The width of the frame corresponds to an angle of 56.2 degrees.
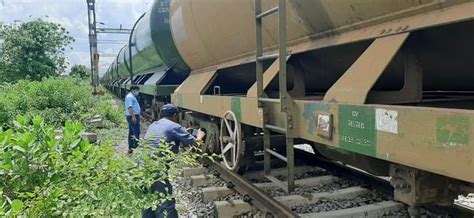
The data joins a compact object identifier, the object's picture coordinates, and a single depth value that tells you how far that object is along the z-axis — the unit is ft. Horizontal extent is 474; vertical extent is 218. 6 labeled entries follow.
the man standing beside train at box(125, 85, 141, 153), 32.60
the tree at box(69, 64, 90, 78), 221.25
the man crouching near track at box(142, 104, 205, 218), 13.74
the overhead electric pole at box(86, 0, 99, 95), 100.76
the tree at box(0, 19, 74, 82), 82.89
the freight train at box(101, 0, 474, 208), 7.18
